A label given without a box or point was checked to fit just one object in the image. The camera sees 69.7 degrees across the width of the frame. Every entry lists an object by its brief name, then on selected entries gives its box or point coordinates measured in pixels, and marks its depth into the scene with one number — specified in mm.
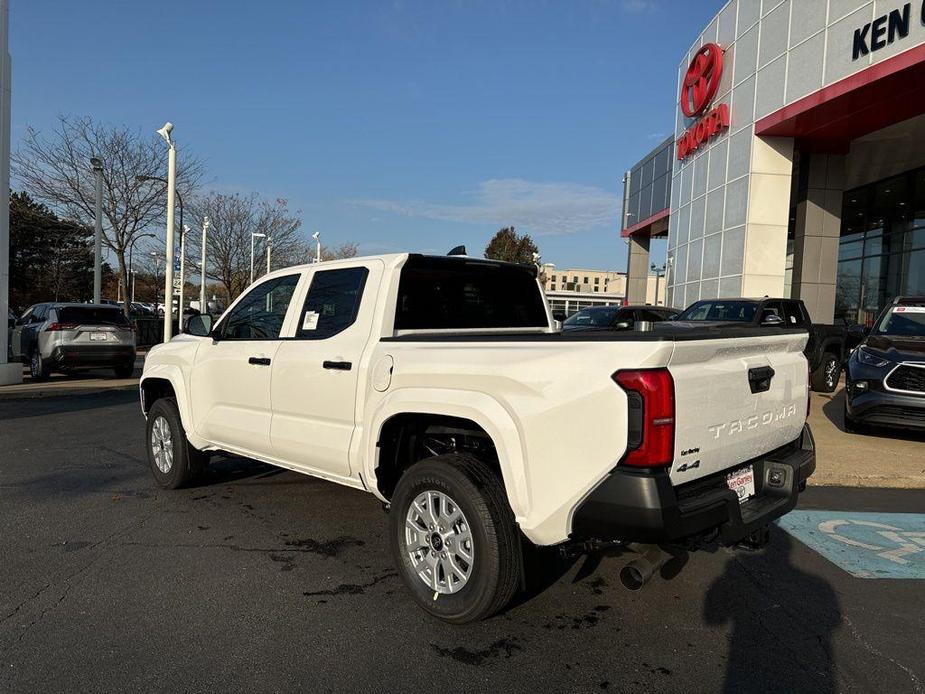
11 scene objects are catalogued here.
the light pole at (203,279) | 28102
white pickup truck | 2801
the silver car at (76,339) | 13117
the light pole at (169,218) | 16078
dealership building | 14359
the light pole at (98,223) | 19266
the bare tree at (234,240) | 34031
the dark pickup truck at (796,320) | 11617
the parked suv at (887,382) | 7645
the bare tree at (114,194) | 22625
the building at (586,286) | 81000
